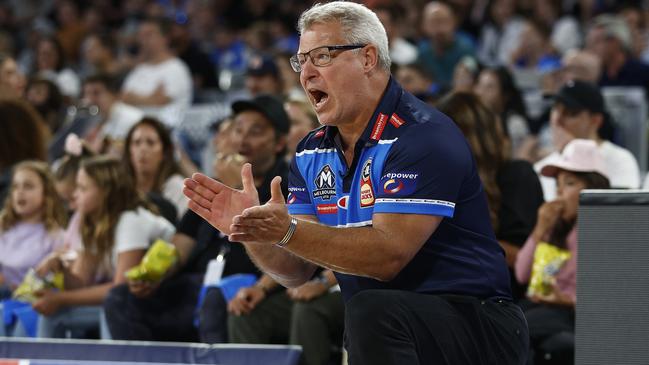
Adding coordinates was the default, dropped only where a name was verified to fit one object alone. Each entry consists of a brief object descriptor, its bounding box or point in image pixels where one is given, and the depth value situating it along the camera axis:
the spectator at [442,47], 20.19
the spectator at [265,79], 17.31
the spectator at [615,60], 18.87
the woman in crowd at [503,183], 11.47
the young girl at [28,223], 13.87
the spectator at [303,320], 11.28
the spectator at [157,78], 21.34
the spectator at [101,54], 24.92
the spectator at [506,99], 16.05
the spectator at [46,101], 20.43
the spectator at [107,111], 18.69
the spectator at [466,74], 17.47
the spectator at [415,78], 16.64
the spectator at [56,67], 25.27
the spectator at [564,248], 10.70
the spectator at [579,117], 12.77
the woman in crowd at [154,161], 14.54
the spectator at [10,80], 19.77
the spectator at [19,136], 17.05
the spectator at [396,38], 20.56
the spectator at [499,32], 23.47
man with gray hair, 7.13
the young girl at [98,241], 12.72
